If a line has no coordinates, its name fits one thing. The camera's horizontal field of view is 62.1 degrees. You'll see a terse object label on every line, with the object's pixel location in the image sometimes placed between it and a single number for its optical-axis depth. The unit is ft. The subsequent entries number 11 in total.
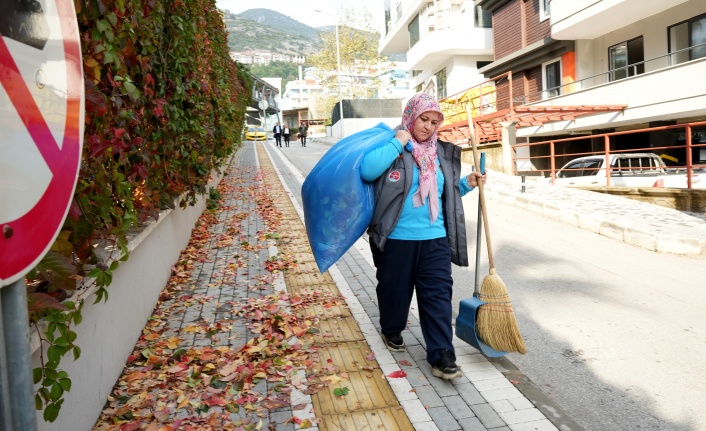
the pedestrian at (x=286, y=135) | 139.56
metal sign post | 4.03
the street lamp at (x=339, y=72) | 167.58
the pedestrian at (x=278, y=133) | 139.54
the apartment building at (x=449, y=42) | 112.37
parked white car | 44.21
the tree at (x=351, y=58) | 191.55
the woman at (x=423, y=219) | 13.85
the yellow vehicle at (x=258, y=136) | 196.79
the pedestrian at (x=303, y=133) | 142.72
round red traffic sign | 3.80
